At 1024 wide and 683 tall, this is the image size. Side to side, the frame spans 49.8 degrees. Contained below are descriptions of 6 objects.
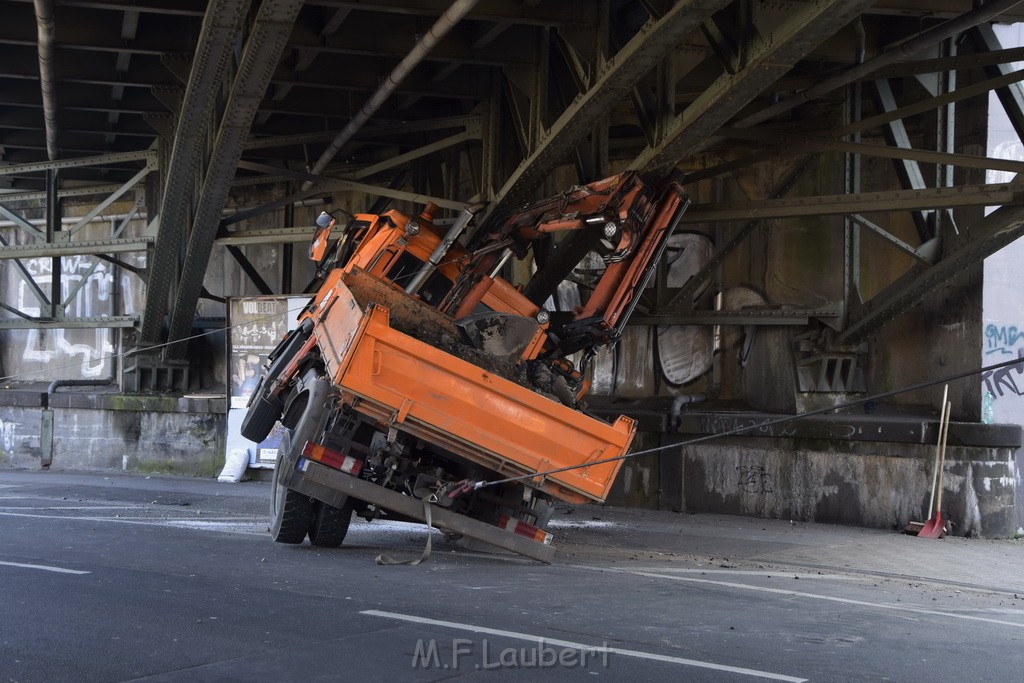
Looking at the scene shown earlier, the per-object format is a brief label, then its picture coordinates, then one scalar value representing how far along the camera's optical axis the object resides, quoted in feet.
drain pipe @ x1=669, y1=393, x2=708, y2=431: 48.34
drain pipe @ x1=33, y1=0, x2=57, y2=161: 41.27
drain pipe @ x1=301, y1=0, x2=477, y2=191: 36.13
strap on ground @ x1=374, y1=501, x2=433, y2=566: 30.14
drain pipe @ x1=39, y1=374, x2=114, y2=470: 67.36
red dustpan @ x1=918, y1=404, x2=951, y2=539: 40.73
